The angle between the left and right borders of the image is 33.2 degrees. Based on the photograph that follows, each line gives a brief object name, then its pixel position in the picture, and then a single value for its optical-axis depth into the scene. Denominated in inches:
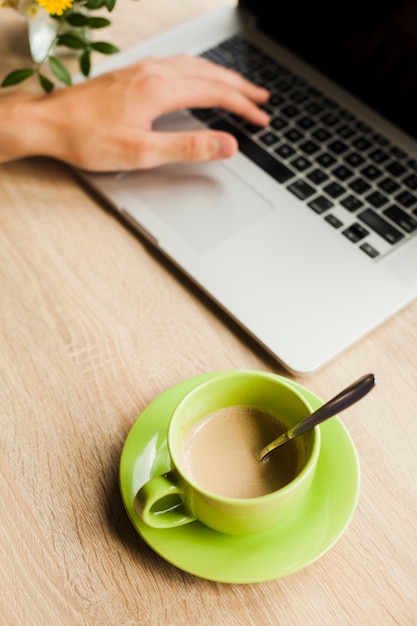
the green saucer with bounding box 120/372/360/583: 22.1
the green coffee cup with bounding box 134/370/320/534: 21.2
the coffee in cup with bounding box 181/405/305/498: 22.3
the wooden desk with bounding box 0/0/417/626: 23.0
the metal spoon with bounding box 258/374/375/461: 20.3
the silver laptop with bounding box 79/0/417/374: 29.8
